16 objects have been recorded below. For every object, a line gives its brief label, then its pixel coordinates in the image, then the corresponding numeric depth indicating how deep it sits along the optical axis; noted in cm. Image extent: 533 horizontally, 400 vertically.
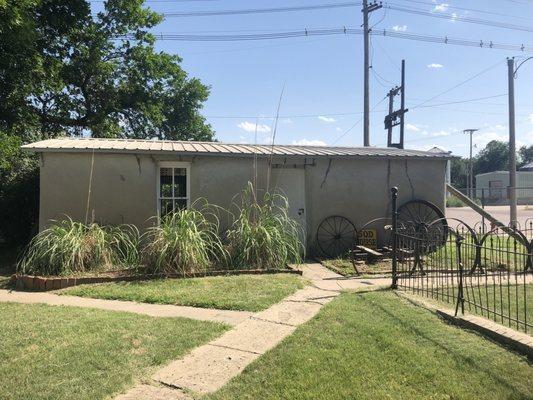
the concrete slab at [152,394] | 336
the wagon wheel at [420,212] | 1128
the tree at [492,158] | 8900
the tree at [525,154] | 9400
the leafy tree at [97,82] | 1416
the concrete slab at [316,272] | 812
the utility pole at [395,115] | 2018
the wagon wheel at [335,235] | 1074
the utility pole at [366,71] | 1924
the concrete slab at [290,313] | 529
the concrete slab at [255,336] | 442
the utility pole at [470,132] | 5517
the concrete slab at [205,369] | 359
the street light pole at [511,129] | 1605
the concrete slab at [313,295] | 629
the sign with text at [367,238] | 1074
